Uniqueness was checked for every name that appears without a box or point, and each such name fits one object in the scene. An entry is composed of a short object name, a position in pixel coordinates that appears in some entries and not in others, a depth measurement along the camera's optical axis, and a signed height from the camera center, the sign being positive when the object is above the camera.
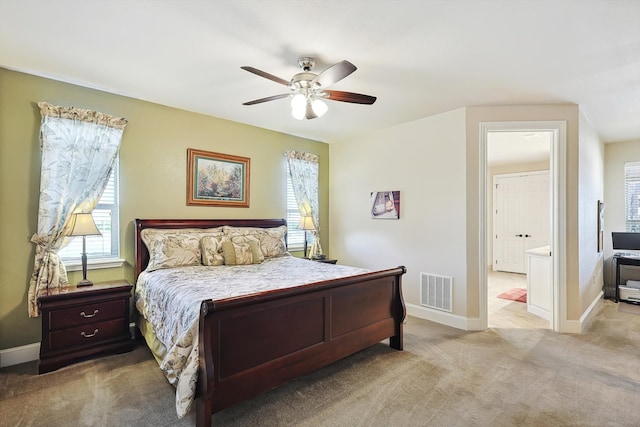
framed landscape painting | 4.02 +0.49
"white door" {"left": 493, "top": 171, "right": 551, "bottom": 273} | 6.99 -0.05
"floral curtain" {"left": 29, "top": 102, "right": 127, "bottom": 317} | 2.91 +0.42
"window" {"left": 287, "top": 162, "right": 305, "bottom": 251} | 5.12 -0.10
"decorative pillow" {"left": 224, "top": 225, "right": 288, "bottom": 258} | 3.99 -0.29
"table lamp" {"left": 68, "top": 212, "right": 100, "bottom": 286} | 2.88 -0.12
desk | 4.83 -0.73
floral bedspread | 1.98 -0.59
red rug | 5.14 -1.37
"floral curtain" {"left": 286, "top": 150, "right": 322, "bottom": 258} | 5.09 +0.51
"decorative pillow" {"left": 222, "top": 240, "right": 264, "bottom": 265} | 3.59 -0.44
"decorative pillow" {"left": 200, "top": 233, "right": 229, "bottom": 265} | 3.51 -0.39
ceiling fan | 2.58 +1.05
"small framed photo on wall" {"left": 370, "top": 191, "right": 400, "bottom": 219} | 4.57 +0.16
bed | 1.92 -0.86
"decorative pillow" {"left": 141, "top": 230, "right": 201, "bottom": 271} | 3.31 -0.37
